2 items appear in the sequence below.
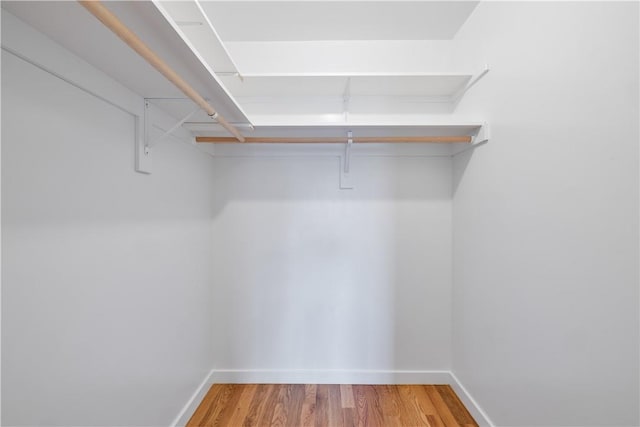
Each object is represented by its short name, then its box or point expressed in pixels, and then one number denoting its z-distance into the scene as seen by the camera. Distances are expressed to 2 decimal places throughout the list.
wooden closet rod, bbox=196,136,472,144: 1.76
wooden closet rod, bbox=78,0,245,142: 0.63
